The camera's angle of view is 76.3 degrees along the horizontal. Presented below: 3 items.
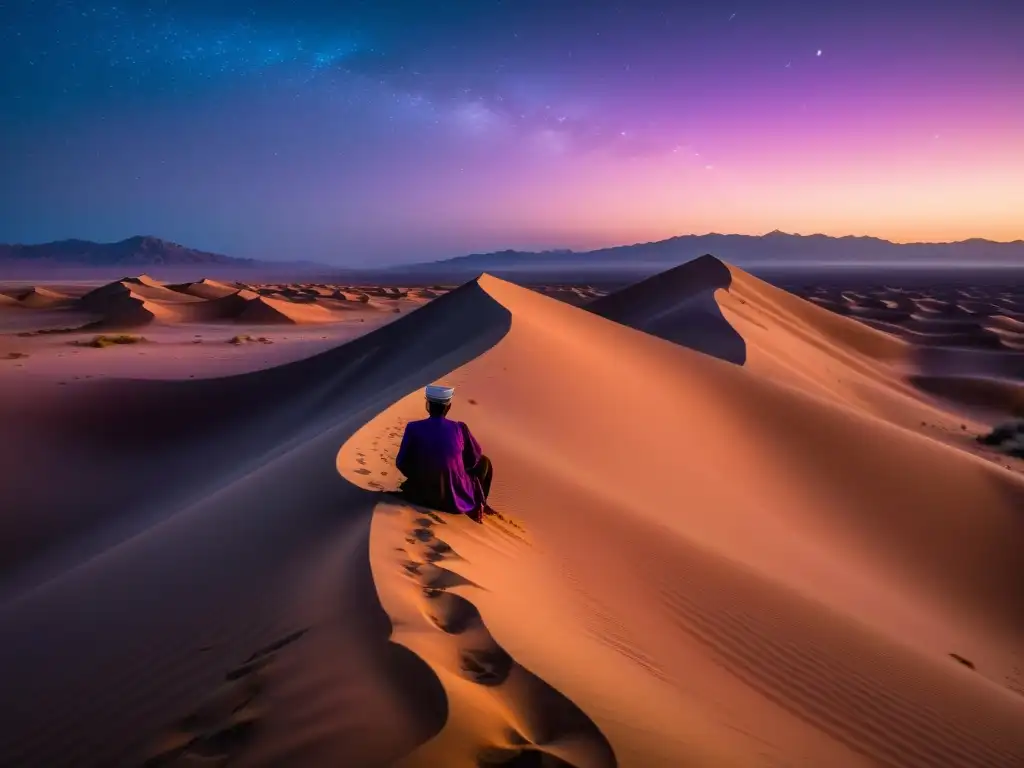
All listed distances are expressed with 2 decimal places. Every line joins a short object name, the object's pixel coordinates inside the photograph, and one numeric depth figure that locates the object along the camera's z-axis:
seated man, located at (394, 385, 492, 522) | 4.55
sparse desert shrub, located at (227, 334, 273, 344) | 26.08
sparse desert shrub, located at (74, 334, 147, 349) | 23.48
